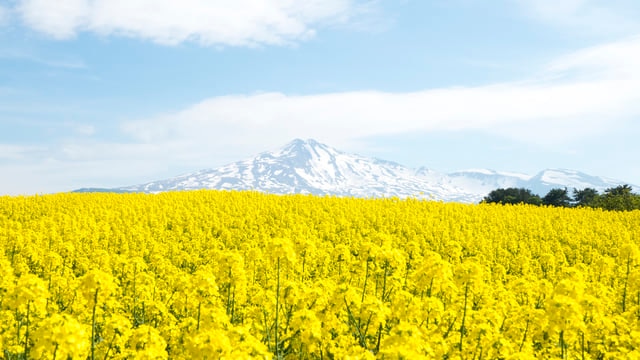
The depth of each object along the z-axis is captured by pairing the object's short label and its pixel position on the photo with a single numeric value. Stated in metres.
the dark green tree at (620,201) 35.69
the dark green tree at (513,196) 48.91
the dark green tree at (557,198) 47.06
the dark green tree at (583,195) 50.09
